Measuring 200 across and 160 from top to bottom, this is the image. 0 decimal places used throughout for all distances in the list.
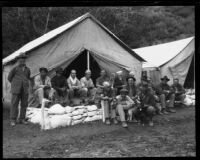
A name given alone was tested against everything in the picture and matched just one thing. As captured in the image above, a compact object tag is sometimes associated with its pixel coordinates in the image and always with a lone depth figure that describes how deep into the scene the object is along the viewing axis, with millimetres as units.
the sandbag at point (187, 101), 9883
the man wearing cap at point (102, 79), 8500
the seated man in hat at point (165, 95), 8553
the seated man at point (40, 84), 7855
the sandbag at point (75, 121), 7077
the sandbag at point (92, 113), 7383
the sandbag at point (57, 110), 6957
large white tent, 8875
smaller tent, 12039
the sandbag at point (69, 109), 7128
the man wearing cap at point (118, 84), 8359
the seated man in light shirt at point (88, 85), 8617
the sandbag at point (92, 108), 7460
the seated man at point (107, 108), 7086
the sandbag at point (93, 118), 7309
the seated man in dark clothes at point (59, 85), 8023
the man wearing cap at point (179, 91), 9594
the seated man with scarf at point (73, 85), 8164
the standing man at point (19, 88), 6961
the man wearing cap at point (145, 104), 6945
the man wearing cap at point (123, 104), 6770
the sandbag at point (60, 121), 6765
